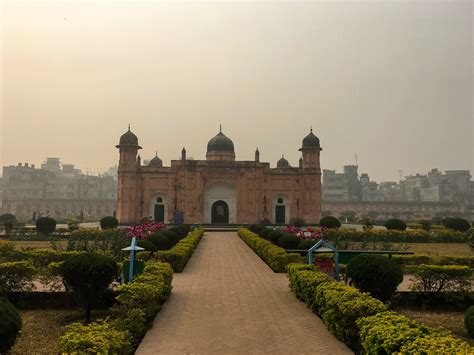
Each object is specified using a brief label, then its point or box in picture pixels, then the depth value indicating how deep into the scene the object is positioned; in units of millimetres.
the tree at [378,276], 8172
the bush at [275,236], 18634
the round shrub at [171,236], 18372
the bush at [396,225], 29422
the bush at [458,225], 29180
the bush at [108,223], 29617
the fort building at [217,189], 39344
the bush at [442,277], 9094
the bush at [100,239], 14743
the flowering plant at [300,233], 16717
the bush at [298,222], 34025
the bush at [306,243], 14894
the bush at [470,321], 6473
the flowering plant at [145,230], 15000
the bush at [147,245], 14480
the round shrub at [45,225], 26344
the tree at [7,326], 5211
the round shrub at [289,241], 16203
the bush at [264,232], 21294
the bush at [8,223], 26620
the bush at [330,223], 29578
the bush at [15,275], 8734
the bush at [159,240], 15914
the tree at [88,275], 7379
